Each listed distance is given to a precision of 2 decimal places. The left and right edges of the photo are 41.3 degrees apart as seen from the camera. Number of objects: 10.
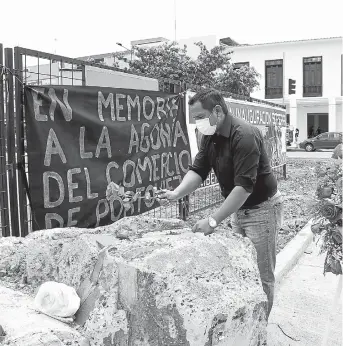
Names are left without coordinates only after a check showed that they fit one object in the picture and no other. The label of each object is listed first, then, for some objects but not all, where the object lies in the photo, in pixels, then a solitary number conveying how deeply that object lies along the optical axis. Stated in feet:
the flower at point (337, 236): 9.78
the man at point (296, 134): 107.24
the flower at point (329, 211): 9.69
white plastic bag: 7.89
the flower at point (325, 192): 9.67
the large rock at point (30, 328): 6.86
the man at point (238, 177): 9.43
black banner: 12.82
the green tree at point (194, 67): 73.41
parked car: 92.79
